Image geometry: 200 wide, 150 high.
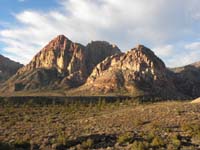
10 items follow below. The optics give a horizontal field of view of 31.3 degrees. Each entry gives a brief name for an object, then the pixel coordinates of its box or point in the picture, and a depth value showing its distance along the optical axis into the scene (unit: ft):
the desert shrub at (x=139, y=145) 82.15
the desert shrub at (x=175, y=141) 87.13
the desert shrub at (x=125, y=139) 92.66
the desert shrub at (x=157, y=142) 86.98
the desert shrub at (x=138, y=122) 125.51
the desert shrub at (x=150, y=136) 93.42
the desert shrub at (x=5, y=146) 86.90
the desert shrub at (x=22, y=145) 91.42
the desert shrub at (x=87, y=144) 89.20
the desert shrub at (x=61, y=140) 91.89
